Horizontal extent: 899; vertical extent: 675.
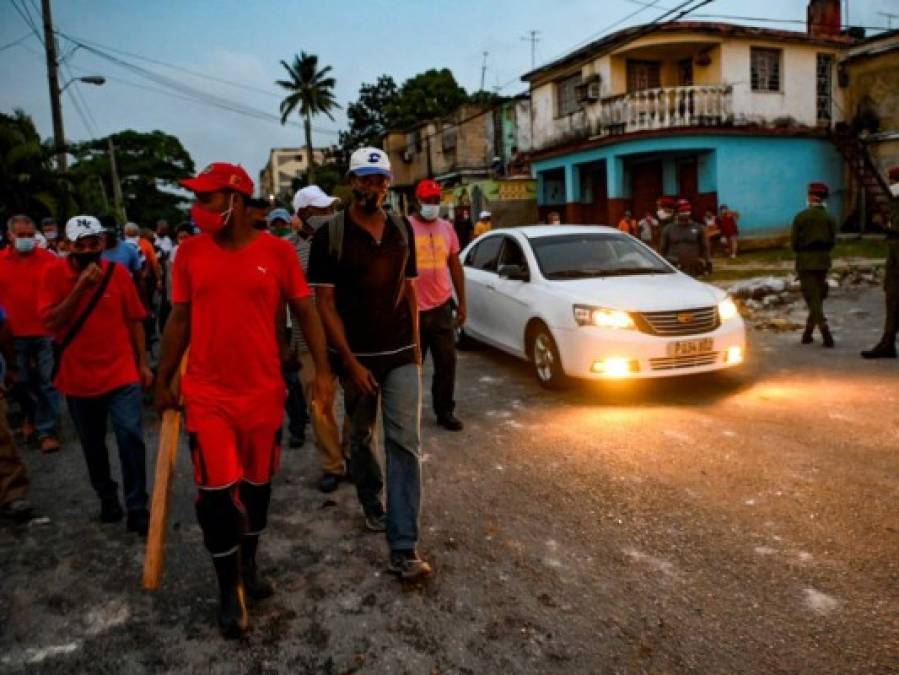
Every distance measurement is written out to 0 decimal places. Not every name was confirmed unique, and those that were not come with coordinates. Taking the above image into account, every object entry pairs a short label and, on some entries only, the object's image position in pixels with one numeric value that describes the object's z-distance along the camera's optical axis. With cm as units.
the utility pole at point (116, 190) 4092
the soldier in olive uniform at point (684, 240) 976
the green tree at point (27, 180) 1478
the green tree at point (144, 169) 6272
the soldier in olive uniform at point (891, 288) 743
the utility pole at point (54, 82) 1756
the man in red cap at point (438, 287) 558
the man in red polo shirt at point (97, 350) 399
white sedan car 631
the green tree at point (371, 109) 5688
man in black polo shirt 328
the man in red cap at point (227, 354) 280
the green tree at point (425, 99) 4666
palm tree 4838
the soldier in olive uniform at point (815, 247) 820
